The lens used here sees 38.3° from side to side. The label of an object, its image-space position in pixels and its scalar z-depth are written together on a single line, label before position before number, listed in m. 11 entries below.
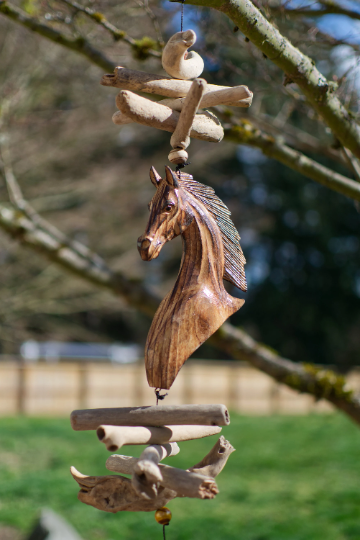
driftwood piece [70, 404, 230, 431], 1.91
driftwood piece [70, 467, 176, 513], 1.96
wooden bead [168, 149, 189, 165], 2.12
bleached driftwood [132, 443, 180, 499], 1.73
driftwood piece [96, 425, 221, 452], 1.76
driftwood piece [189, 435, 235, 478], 2.05
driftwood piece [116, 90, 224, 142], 1.97
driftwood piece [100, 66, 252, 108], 2.06
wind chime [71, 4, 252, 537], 1.92
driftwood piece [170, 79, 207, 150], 1.95
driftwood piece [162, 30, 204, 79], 2.06
